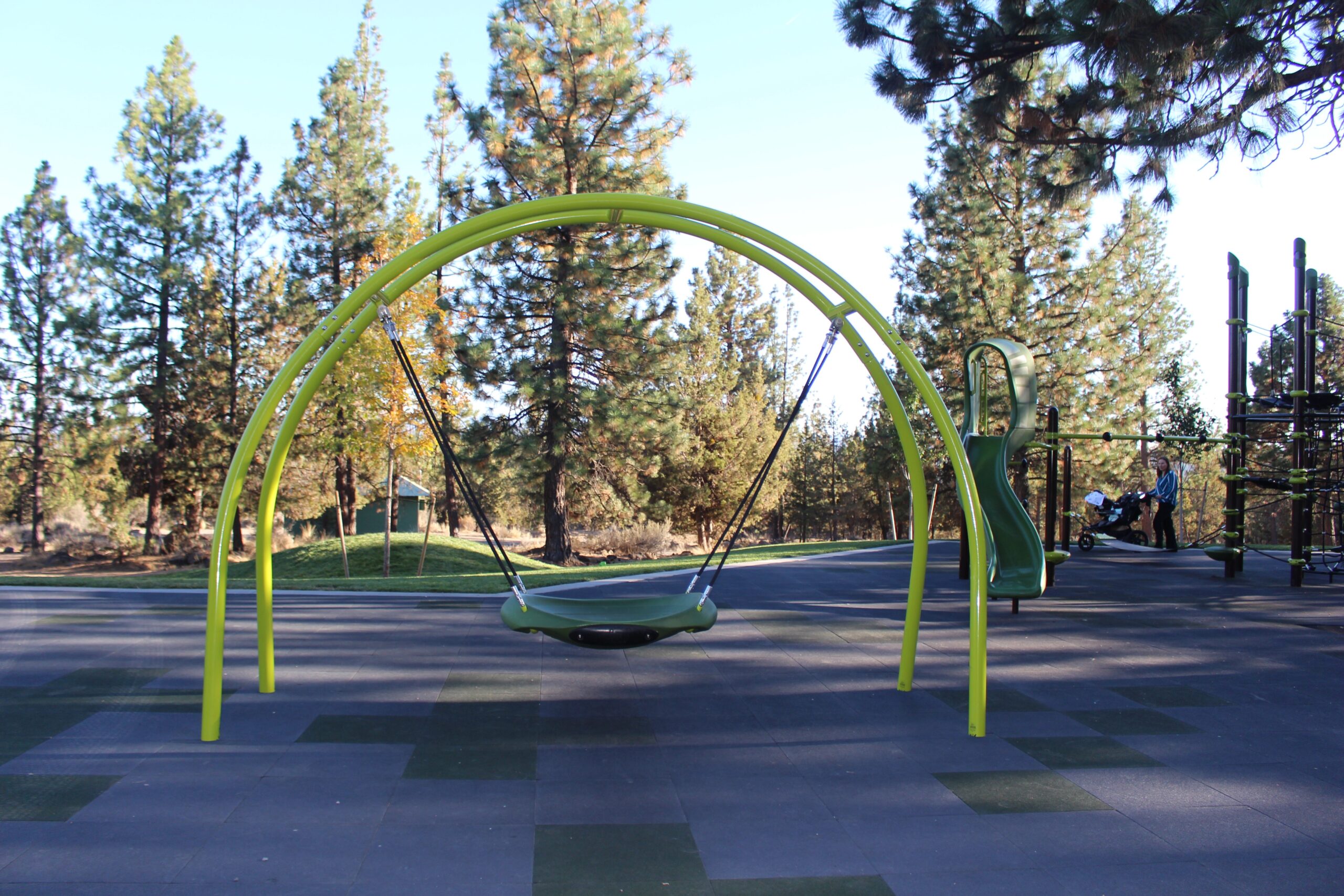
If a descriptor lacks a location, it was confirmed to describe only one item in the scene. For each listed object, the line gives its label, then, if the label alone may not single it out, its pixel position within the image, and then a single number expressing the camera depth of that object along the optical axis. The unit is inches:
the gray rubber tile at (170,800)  131.6
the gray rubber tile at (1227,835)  124.2
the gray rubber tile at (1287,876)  112.9
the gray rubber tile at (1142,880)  112.8
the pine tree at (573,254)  722.2
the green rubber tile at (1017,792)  140.9
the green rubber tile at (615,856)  115.4
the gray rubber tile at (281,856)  113.2
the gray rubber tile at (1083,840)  122.1
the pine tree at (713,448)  1077.8
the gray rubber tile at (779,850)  118.2
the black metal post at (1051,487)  384.5
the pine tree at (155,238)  940.6
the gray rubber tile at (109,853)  112.4
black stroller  571.2
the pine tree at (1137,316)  924.6
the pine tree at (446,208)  663.8
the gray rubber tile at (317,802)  132.3
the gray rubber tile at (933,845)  120.1
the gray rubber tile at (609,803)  135.7
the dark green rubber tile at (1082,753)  162.1
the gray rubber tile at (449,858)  113.5
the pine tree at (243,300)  983.0
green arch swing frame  173.5
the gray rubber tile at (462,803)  133.8
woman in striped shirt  510.6
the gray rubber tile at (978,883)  112.3
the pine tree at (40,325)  949.8
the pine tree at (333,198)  994.7
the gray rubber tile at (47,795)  131.6
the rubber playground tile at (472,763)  153.3
